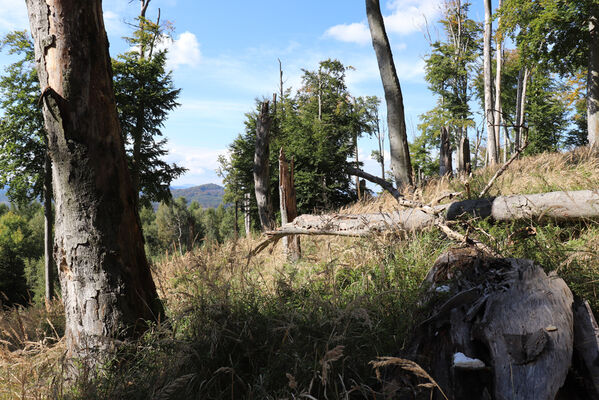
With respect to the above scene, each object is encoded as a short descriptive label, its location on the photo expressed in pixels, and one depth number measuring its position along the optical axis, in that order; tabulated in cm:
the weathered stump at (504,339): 170
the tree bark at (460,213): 409
